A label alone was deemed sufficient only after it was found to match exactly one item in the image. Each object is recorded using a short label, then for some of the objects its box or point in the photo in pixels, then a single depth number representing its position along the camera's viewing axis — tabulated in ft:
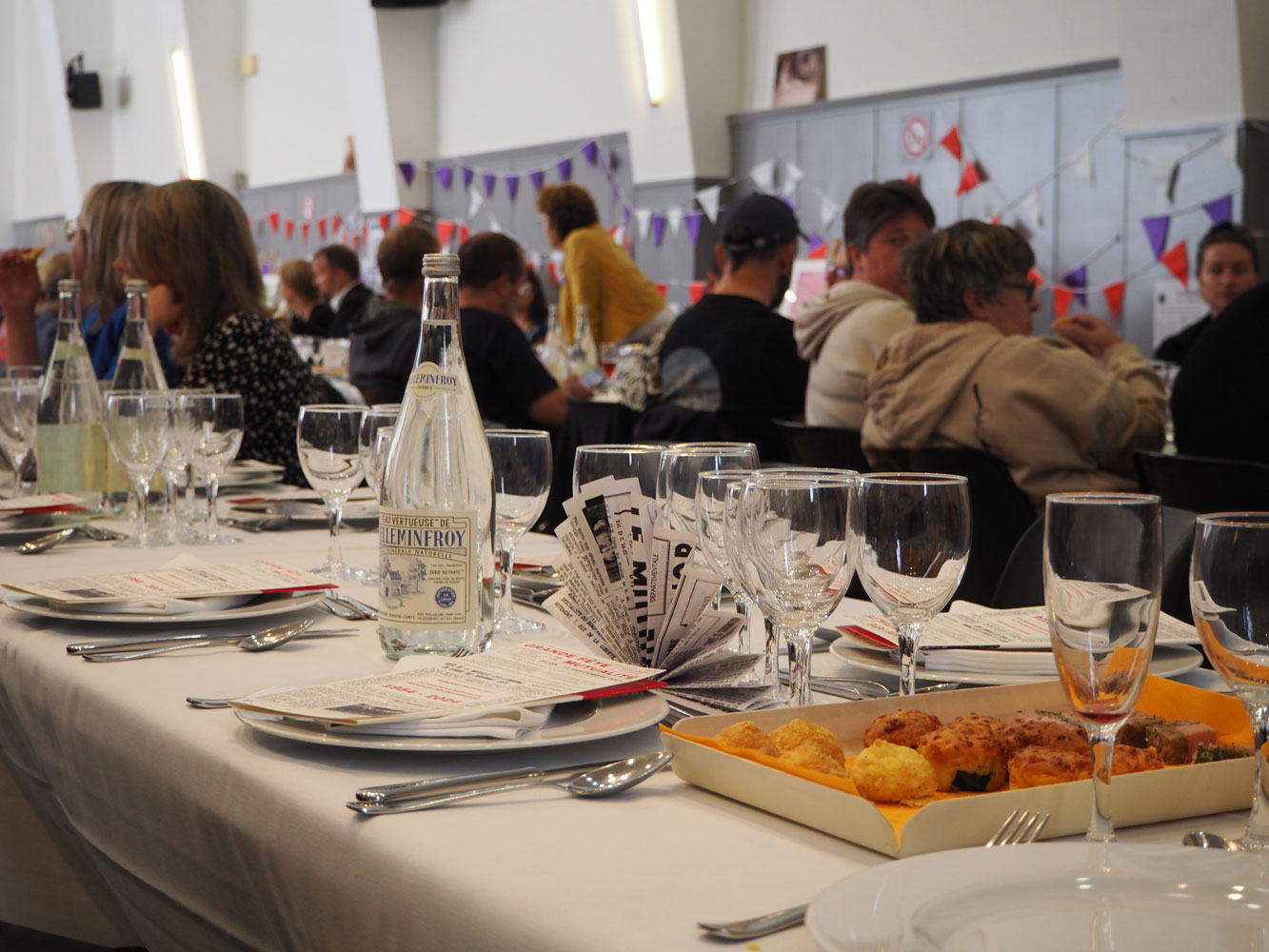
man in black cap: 11.55
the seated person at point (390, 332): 15.10
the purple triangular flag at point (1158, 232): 17.66
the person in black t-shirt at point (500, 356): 14.35
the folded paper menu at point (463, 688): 2.85
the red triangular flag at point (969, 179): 20.33
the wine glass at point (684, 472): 3.78
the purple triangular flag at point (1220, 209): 16.84
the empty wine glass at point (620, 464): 3.88
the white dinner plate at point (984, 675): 3.55
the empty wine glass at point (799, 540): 2.93
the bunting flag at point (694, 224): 24.93
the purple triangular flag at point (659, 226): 25.75
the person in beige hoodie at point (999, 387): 8.77
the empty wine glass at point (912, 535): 2.92
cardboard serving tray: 2.22
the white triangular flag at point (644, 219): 26.05
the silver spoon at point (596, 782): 2.52
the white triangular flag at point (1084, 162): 18.74
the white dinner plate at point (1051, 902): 1.82
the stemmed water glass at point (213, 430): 5.63
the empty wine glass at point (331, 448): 5.15
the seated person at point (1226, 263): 16.02
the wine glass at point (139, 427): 5.41
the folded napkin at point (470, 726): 2.80
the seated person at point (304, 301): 28.22
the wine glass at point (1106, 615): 2.21
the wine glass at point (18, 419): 6.90
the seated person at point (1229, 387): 9.24
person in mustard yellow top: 19.36
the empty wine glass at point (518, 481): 4.23
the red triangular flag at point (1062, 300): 19.02
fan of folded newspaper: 3.53
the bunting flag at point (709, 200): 24.79
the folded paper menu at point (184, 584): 4.22
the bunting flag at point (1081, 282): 18.86
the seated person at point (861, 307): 10.83
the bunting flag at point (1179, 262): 17.43
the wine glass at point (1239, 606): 2.27
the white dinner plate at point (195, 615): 4.09
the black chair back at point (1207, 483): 7.76
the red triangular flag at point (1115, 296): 18.42
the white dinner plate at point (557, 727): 2.77
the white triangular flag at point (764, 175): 23.91
